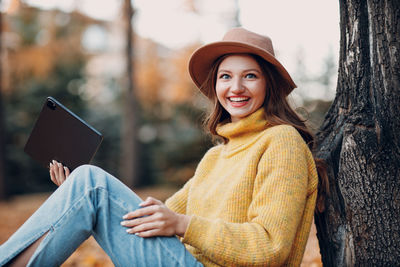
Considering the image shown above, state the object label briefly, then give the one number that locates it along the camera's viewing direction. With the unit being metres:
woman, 1.59
